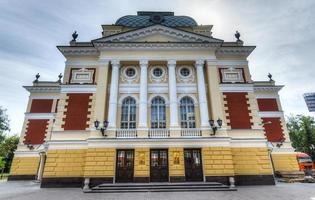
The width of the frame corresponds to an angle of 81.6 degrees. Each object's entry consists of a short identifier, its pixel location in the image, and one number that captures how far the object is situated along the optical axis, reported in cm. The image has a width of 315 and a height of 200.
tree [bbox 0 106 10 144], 3872
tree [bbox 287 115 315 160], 3916
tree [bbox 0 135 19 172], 3736
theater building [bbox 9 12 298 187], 1398
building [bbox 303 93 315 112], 3816
